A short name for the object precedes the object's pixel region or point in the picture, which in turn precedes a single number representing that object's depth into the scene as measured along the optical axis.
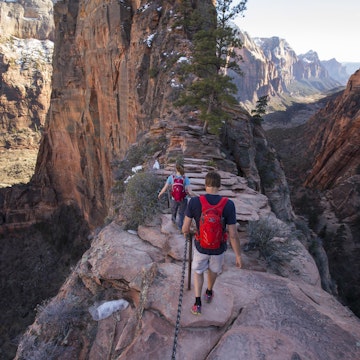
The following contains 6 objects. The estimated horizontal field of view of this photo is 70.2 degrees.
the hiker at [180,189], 5.29
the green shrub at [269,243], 4.96
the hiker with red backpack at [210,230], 2.99
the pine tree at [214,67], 11.72
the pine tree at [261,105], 23.17
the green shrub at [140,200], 6.18
